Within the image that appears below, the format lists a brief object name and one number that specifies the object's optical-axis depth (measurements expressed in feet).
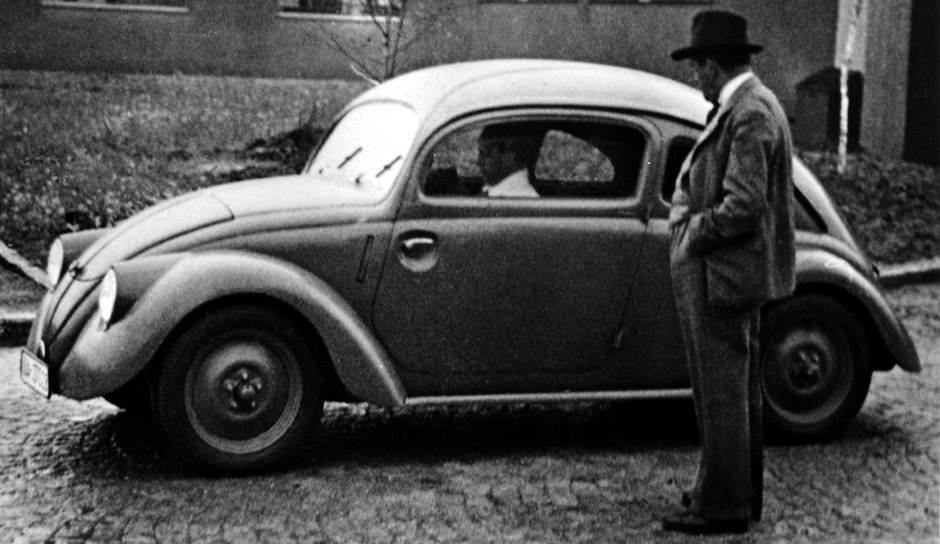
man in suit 15.44
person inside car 19.79
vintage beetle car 18.04
